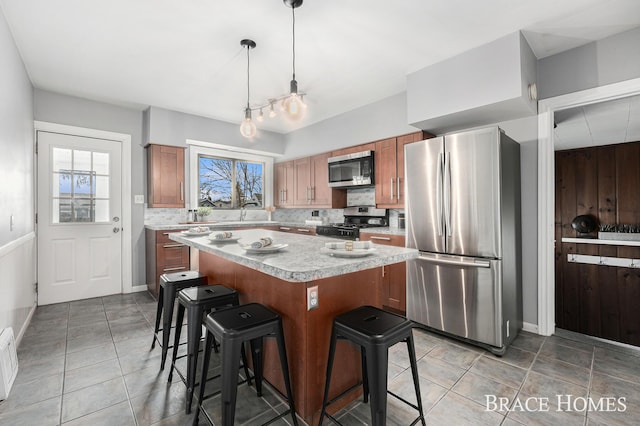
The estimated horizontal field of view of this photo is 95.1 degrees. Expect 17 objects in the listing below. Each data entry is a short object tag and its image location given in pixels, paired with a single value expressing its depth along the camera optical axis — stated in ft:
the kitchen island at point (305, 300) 4.53
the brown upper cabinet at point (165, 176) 13.74
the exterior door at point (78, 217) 11.94
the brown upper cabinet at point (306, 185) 15.26
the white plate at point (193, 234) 8.55
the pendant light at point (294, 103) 6.72
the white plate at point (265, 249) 5.21
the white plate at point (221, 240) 6.91
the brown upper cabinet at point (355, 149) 12.96
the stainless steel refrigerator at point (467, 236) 7.92
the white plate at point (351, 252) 4.94
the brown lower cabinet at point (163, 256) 12.67
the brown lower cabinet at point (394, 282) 10.69
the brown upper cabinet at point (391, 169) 11.72
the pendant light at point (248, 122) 8.23
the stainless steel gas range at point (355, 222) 12.47
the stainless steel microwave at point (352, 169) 12.83
